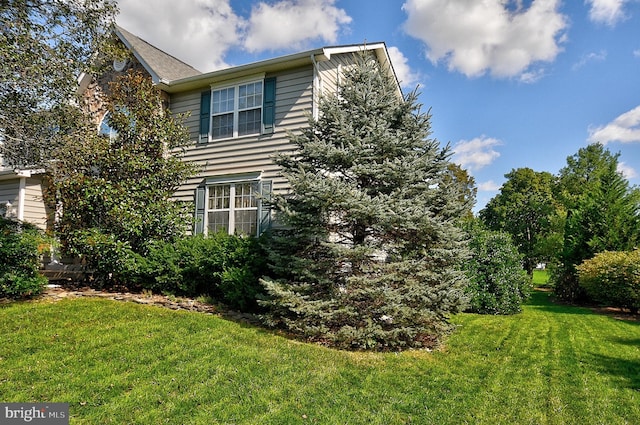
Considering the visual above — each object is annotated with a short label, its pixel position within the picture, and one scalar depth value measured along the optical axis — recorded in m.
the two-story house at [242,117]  10.05
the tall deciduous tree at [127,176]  9.31
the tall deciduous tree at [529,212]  24.62
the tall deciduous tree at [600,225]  13.27
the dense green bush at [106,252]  8.98
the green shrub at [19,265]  7.55
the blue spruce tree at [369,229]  6.37
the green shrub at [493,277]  10.72
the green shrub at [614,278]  10.77
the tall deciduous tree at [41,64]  7.91
